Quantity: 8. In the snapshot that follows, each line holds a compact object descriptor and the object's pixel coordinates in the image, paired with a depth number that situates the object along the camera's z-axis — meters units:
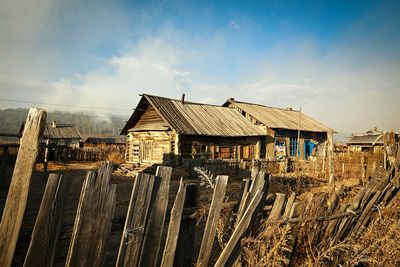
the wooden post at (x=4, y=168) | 8.84
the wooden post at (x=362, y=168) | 12.37
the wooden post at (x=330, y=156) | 11.83
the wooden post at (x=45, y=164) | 11.01
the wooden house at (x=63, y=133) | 37.52
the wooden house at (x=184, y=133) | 17.25
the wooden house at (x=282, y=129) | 22.50
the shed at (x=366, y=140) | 29.91
